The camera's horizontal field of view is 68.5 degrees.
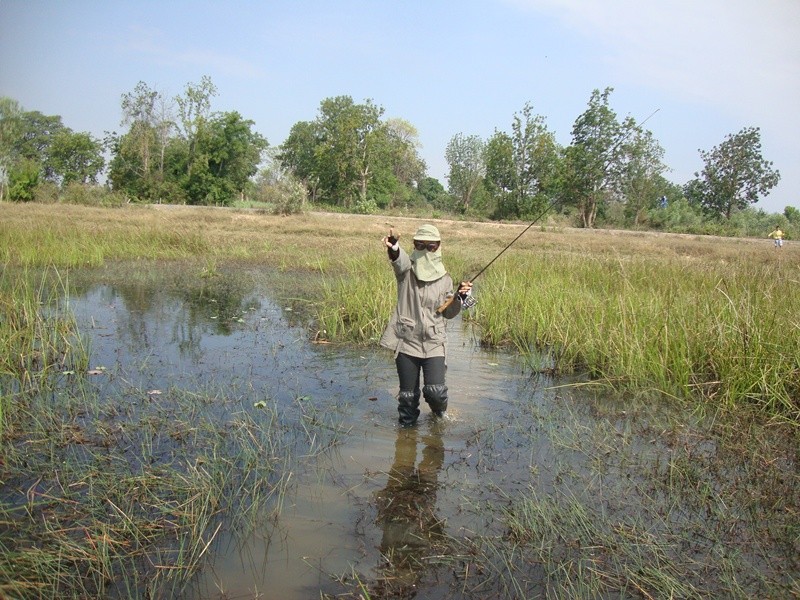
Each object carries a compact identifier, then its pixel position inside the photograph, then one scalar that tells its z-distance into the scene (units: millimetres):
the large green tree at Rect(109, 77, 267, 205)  45219
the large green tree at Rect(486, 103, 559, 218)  41844
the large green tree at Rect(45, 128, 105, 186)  50344
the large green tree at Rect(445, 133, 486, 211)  61875
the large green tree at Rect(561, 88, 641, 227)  34156
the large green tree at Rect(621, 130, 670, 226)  36344
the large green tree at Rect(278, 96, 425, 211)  51781
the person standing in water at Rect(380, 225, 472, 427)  4988
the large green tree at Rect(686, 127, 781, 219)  41469
